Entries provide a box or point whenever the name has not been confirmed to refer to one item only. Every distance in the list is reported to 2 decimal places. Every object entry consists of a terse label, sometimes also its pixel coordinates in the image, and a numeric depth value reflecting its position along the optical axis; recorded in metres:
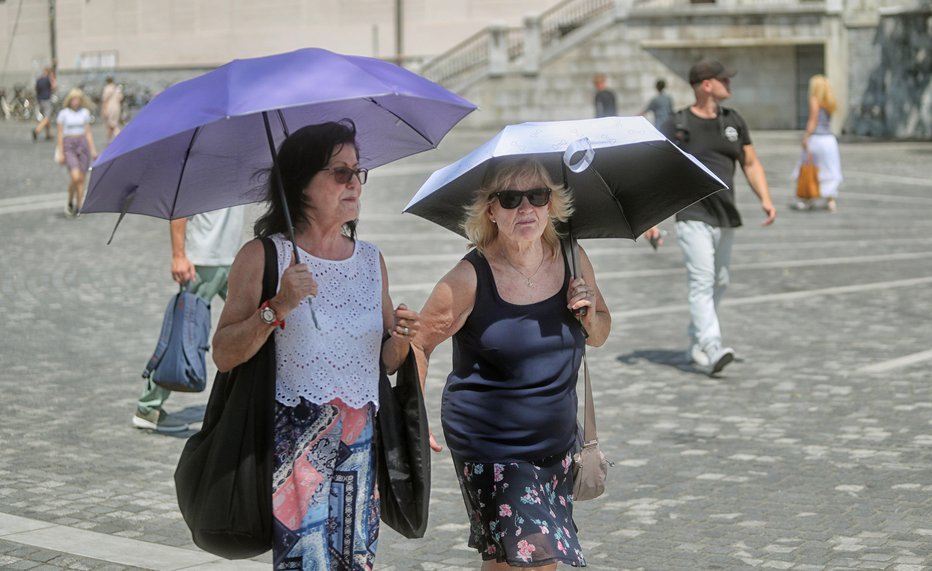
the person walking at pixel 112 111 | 36.22
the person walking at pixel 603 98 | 35.31
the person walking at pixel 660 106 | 32.66
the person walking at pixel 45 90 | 42.15
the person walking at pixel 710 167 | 10.07
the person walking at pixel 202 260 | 8.48
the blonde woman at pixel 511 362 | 4.57
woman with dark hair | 4.17
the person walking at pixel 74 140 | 21.50
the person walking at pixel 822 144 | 21.47
